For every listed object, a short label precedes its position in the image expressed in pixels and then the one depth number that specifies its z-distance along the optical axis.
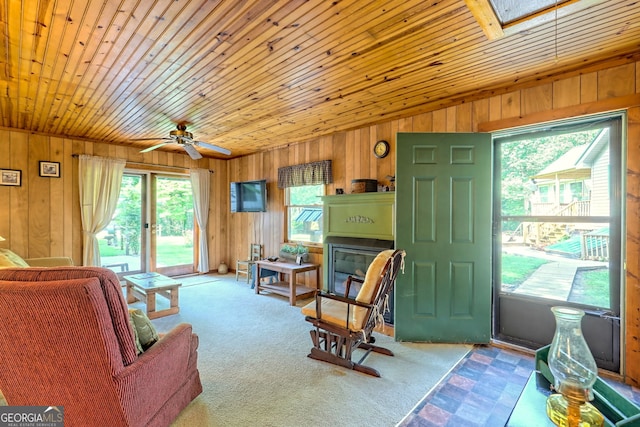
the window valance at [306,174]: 4.36
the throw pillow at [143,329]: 1.63
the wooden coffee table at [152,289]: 3.51
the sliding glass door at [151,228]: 5.06
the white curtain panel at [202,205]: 5.86
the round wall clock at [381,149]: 3.72
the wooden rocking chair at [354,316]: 2.26
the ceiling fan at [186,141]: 3.61
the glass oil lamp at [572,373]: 1.14
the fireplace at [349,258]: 3.39
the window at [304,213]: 4.69
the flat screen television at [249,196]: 5.34
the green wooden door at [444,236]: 2.83
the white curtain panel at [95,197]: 4.59
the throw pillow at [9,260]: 2.58
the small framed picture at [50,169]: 4.30
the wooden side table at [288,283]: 4.12
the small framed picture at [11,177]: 4.02
